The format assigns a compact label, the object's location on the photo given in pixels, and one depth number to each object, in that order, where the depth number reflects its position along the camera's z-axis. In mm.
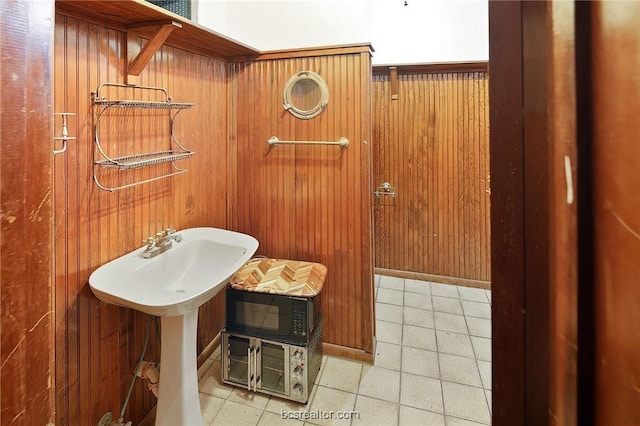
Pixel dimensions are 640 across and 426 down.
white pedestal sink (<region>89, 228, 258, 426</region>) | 1324
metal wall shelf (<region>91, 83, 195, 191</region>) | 1451
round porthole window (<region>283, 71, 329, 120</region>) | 2221
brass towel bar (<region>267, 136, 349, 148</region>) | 2191
